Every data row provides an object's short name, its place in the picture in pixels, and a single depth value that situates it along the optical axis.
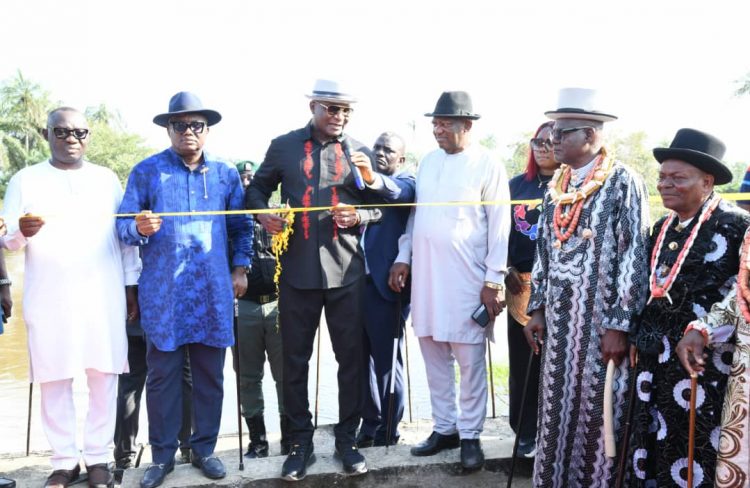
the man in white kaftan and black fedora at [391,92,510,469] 4.57
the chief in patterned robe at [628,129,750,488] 3.34
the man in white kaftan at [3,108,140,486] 4.28
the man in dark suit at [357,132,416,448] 5.18
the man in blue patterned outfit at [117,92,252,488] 4.35
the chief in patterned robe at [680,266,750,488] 3.02
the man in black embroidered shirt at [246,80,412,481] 4.39
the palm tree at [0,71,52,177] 47.34
